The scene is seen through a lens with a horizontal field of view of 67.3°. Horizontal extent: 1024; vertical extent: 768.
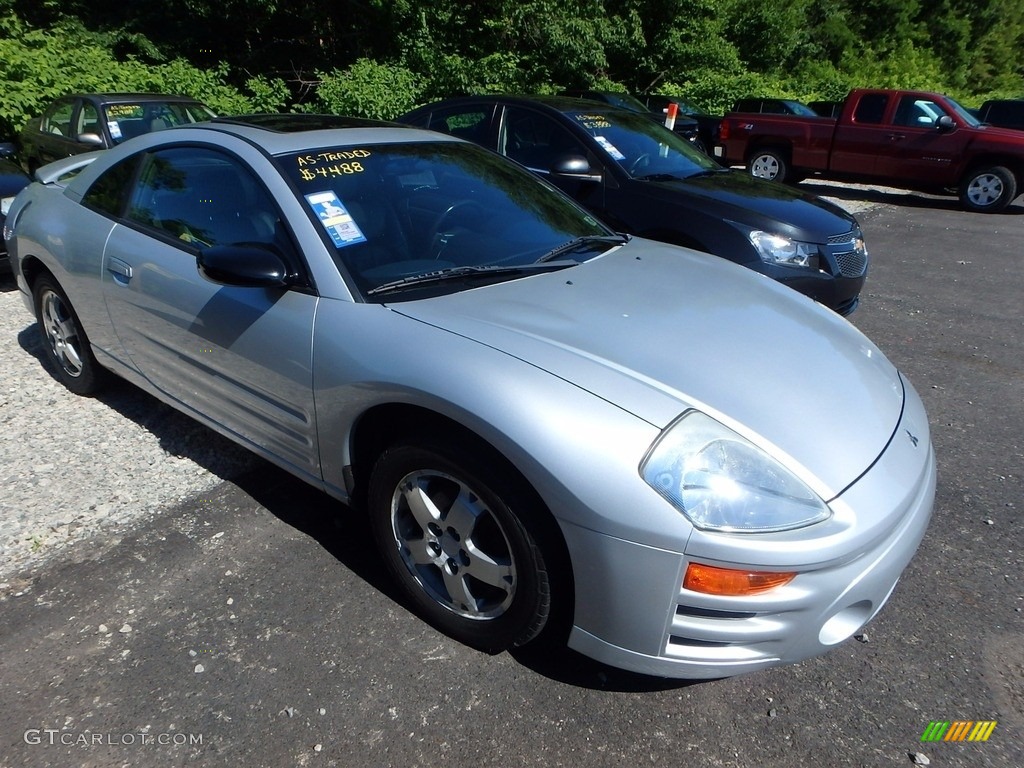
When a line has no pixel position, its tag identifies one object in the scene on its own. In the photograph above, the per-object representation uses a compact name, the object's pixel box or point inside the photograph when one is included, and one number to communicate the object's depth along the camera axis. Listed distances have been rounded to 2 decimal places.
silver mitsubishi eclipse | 2.01
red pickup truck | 11.04
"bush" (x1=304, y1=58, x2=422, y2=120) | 13.72
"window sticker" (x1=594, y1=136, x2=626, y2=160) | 5.67
